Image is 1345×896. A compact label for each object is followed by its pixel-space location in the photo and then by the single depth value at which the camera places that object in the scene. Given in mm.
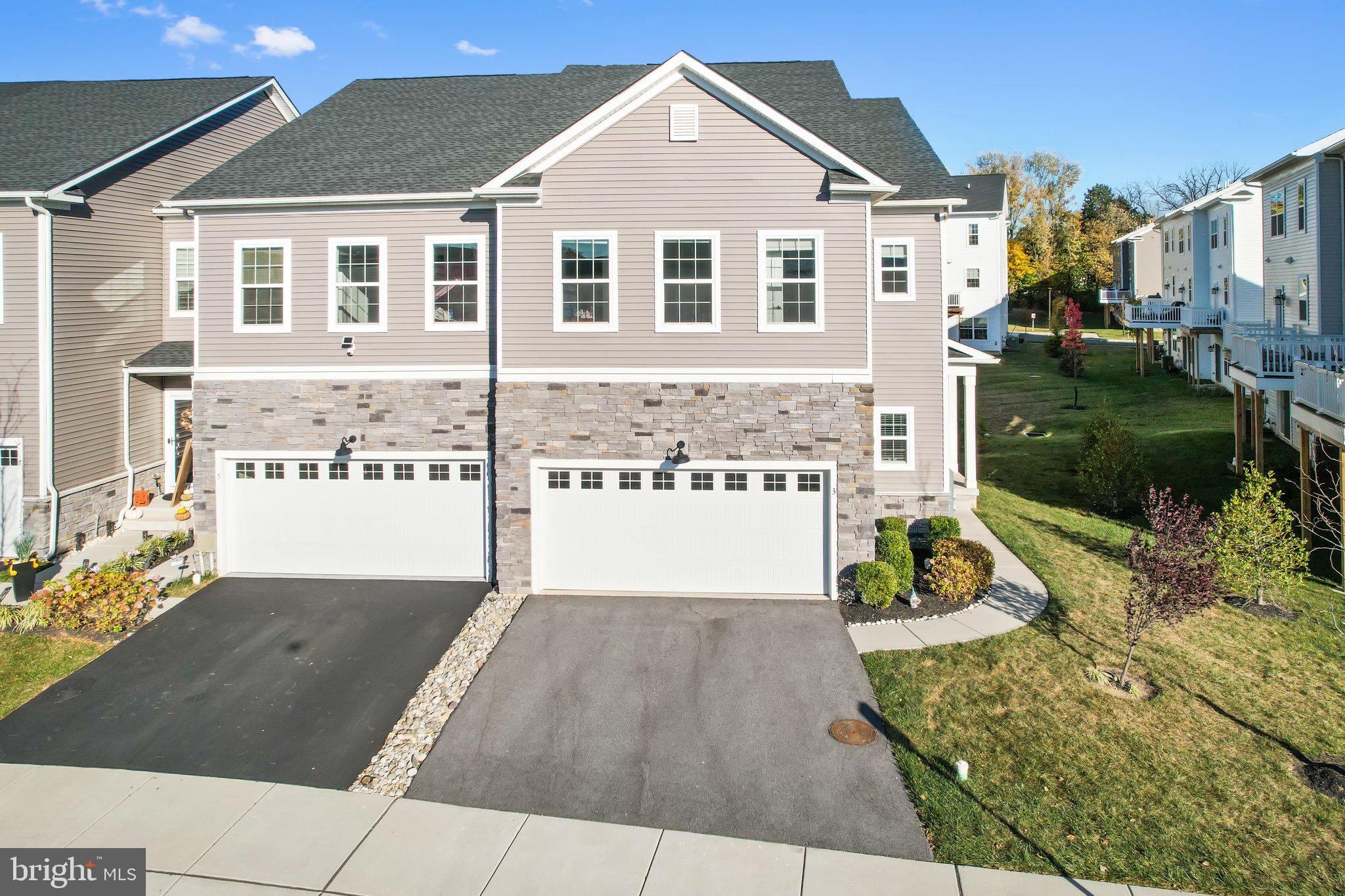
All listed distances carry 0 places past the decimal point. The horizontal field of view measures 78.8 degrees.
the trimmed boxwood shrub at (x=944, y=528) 14938
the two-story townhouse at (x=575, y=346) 13594
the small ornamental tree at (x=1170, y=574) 10172
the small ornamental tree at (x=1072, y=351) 38750
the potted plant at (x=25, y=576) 13992
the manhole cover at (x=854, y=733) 9594
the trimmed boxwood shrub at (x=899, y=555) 13648
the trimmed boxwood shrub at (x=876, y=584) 13234
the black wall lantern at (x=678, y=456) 13711
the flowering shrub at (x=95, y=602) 12508
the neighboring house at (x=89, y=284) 15938
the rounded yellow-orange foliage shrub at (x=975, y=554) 13523
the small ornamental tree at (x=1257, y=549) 12656
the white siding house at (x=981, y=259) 42594
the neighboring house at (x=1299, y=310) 15406
